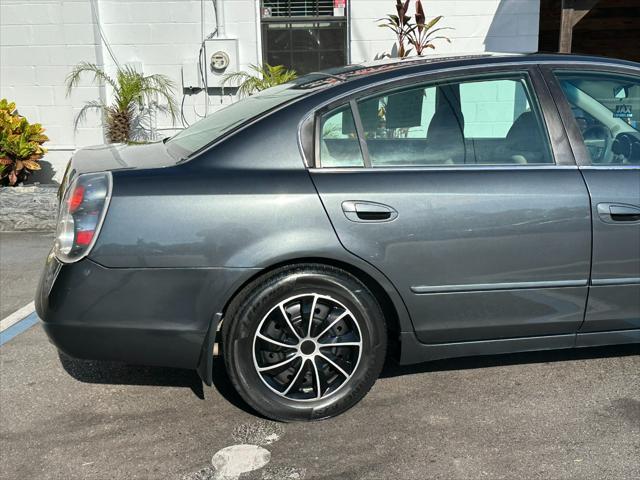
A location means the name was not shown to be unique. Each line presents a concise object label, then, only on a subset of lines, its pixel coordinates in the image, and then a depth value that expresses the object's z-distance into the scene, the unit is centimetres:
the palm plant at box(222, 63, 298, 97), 816
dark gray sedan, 306
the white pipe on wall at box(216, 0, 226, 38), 855
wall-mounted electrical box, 854
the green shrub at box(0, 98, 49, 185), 779
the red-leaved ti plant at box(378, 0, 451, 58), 802
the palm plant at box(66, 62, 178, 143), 816
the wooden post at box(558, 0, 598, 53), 819
